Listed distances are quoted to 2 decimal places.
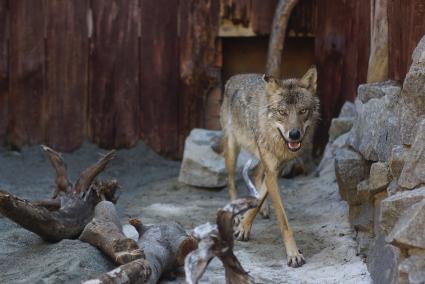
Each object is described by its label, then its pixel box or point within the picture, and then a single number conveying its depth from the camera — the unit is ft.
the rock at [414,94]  29.17
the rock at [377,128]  33.27
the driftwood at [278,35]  55.57
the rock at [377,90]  34.78
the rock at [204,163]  54.24
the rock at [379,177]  32.96
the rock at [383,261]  28.53
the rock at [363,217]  36.78
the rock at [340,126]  50.44
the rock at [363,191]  37.45
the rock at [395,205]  27.09
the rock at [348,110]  51.99
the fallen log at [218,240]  26.22
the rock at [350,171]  39.17
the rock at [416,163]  27.33
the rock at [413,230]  25.86
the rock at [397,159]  29.60
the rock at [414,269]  25.61
